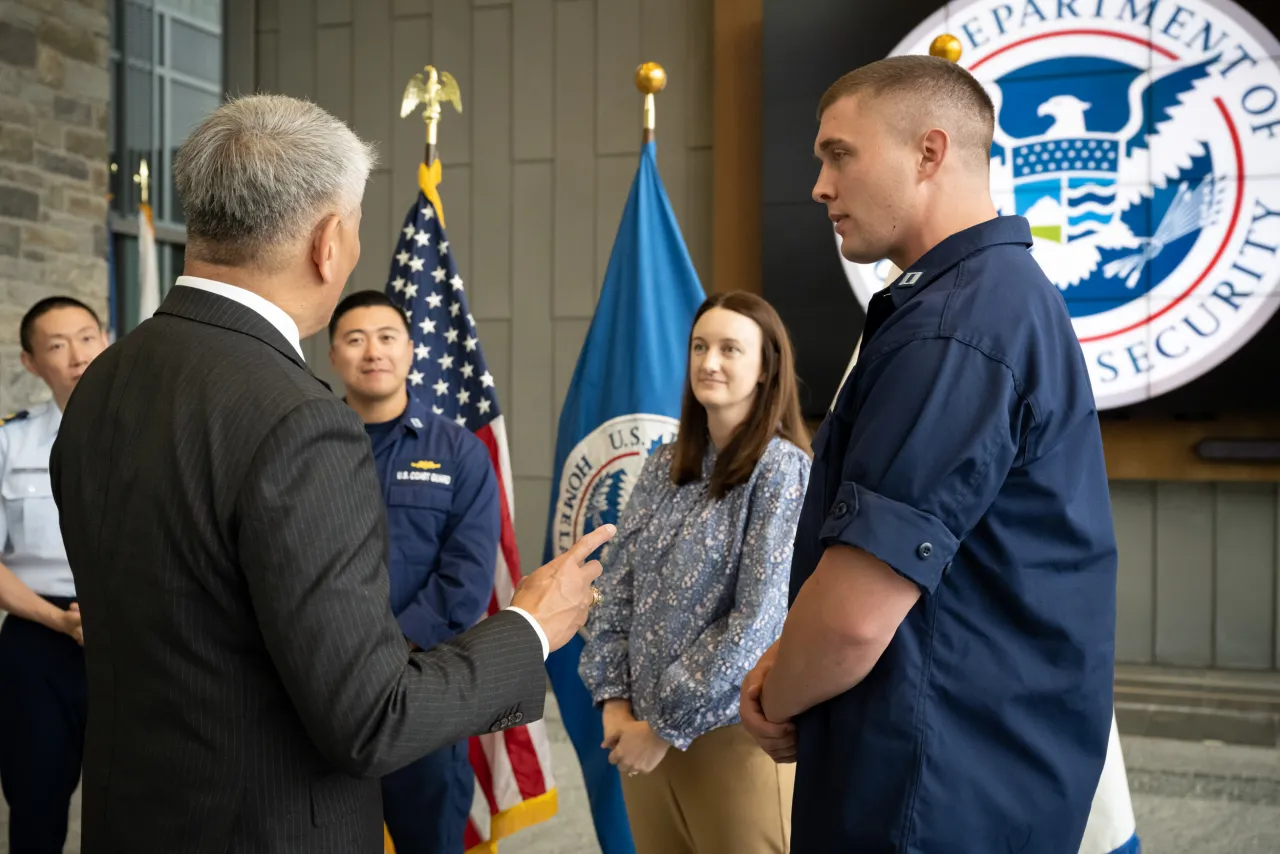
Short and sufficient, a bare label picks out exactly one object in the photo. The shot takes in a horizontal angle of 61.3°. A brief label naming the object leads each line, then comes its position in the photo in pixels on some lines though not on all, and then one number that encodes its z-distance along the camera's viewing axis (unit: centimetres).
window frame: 496
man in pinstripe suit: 93
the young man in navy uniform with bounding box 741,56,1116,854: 99
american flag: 292
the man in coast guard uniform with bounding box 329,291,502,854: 227
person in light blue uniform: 231
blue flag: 268
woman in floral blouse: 175
